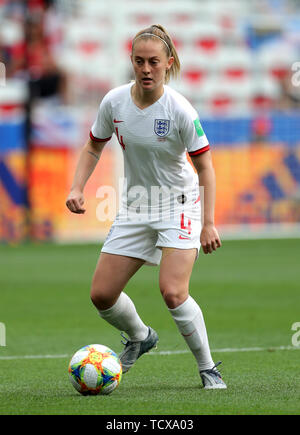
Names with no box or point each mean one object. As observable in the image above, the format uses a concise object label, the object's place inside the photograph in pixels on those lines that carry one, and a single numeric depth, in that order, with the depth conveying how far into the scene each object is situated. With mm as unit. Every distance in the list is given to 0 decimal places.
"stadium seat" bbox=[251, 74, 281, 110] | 34062
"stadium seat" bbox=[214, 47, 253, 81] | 35094
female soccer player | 5898
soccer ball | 5676
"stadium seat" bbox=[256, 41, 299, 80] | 34656
